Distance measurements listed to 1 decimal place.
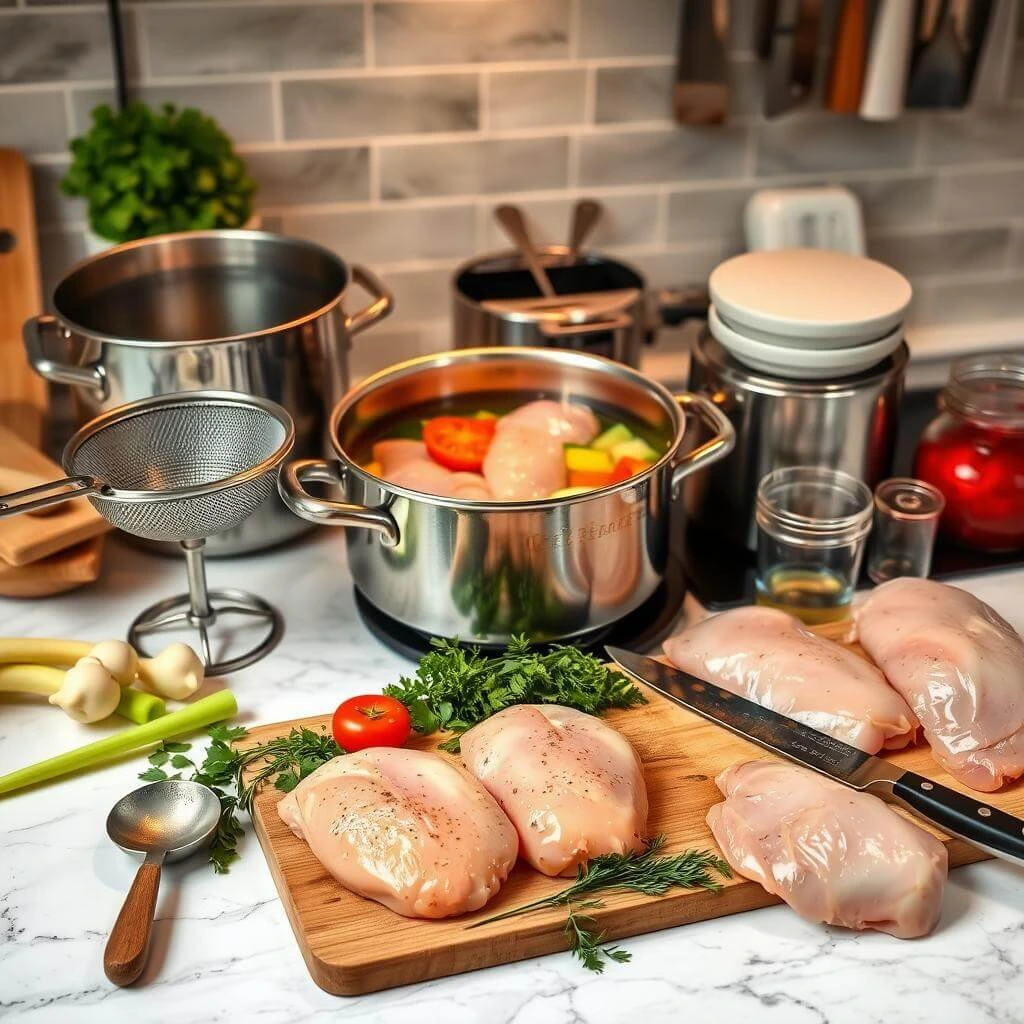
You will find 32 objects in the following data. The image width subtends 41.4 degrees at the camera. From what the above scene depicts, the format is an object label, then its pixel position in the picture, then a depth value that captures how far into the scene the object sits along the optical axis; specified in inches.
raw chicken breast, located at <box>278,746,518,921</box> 38.2
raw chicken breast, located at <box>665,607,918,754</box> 44.9
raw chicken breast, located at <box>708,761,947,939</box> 38.9
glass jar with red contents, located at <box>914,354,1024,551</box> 56.8
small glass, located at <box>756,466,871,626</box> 53.3
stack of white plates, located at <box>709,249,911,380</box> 53.1
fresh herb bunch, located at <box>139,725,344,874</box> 43.2
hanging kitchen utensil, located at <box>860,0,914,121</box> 67.8
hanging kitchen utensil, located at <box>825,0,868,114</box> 68.6
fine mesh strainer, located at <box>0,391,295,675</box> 47.0
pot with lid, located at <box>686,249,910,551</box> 53.5
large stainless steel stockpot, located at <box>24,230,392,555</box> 53.2
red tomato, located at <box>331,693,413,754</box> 44.1
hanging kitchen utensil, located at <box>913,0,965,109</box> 69.1
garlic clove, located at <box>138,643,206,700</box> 48.9
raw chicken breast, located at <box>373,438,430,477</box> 52.7
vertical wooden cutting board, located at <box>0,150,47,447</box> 63.7
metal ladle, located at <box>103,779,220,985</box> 38.9
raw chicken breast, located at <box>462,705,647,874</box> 39.8
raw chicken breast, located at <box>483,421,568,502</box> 50.7
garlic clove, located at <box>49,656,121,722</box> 46.6
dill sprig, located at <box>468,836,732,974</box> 39.0
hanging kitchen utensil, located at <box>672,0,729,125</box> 68.1
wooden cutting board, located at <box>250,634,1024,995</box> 37.9
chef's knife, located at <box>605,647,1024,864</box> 40.2
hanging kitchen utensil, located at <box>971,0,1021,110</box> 71.5
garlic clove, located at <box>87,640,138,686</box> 47.9
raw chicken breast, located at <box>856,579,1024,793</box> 44.0
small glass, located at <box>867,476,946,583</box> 56.1
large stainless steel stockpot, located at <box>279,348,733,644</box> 46.6
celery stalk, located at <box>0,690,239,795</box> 45.4
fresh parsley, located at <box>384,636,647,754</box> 46.5
